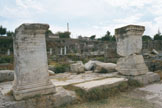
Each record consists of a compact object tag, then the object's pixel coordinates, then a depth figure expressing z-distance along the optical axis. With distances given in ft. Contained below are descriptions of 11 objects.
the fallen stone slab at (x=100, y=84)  9.37
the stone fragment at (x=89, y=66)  19.19
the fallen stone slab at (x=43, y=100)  7.03
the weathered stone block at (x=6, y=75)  13.38
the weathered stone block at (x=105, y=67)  15.94
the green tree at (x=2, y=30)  100.45
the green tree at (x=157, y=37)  83.39
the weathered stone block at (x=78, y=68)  17.25
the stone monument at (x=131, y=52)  12.62
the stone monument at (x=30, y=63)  7.61
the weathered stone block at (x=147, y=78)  12.38
